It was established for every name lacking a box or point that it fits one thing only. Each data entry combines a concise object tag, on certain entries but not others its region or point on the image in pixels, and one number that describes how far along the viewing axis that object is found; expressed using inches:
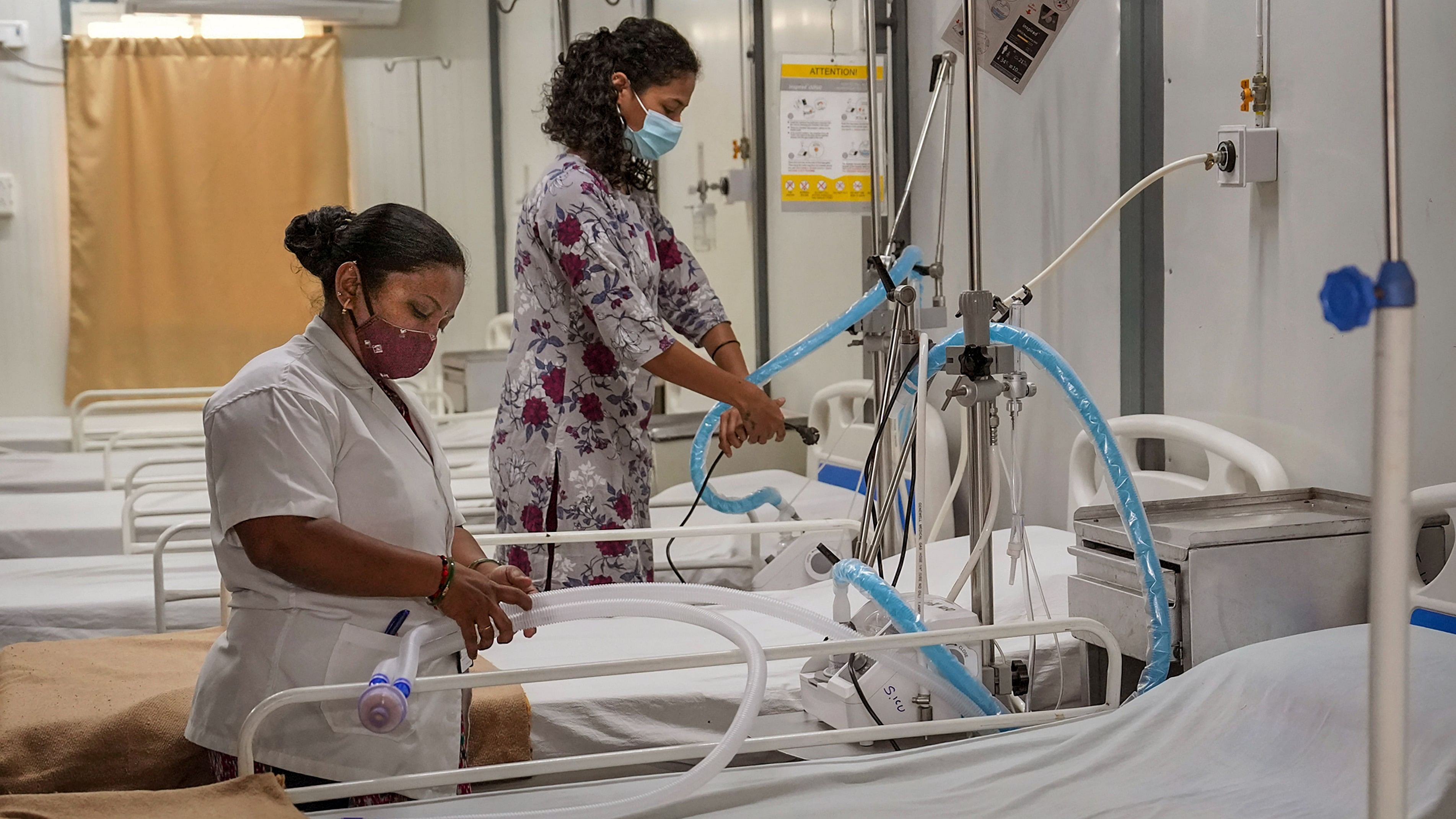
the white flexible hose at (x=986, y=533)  73.4
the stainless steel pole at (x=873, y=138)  116.3
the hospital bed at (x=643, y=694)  81.3
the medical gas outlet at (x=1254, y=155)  89.6
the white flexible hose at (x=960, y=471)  77.6
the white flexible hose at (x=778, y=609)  61.9
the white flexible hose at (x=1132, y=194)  91.2
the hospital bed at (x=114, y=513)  143.5
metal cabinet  71.1
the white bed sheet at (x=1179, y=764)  59.0
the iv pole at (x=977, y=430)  73.2
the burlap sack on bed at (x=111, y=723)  71.2
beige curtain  170.1
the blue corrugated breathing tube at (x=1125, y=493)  69.4
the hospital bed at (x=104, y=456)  166.4
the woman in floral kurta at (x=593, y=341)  91.6
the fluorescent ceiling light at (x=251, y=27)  172.4
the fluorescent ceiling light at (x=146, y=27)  168.9
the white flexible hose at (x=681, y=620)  55.7
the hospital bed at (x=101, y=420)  171.3
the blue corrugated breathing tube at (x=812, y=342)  99.0
